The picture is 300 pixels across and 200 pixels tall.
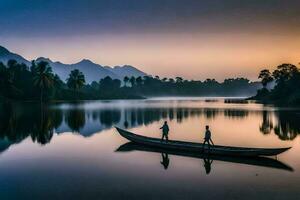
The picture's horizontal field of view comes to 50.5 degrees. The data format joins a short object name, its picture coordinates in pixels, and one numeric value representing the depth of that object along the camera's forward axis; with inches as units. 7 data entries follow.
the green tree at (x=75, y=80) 6448.8
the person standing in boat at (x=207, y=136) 1073.3
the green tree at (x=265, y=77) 6520.7
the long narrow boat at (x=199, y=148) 1010.1
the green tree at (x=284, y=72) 5546.3
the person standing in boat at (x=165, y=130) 1216.2
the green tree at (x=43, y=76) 5128.0
